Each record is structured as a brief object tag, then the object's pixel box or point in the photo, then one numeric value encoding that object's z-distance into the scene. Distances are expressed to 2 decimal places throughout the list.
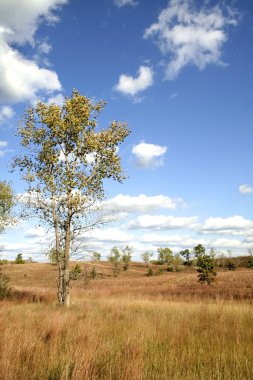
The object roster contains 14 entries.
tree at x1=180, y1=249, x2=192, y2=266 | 132.25
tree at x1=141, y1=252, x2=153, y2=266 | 126.69
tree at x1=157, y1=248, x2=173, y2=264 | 135.38
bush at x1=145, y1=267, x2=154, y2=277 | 81.50
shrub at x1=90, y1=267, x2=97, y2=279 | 66.78
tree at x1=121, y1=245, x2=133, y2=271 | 100.39
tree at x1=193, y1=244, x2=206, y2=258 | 78.37
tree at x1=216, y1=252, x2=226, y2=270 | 111.91
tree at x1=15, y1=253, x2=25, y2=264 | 107.94
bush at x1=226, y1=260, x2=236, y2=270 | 94.89
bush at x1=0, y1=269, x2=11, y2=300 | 16.86
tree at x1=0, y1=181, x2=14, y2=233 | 34.22
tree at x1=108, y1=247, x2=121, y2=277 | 105.74
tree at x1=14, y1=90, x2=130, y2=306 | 15.22
